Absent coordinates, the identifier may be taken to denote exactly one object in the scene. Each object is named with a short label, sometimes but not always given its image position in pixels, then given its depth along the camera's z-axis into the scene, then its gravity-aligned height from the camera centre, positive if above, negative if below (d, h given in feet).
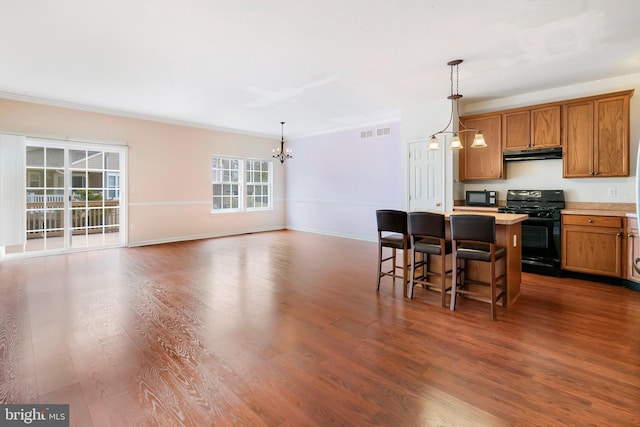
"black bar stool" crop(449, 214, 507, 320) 9.47 -1.27
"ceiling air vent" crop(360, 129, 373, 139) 23.57 +5.94
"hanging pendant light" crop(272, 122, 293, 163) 29.12 +5.71
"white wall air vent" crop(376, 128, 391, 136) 22.45 +5.83
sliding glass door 18.17 +0.98
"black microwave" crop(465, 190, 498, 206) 16.90 +0.68
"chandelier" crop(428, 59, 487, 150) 11.91 +4.23
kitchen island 10.45 -1.69
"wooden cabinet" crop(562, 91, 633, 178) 13.37 +3.29
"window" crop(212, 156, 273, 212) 26.58 +2.50
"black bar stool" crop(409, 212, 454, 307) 10.48 -1.13
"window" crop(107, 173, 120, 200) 20.92 +1.78
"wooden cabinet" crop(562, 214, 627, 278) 12.76 -1.50
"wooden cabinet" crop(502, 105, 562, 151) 14.92 +4.11
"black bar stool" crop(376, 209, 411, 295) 11.68 -0.78
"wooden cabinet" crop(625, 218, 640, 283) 12.00 -1.55
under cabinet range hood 14.93 +2.81
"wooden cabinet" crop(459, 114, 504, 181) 16.63 +3.16
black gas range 14.12 -0.95
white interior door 17.85 +1.98
